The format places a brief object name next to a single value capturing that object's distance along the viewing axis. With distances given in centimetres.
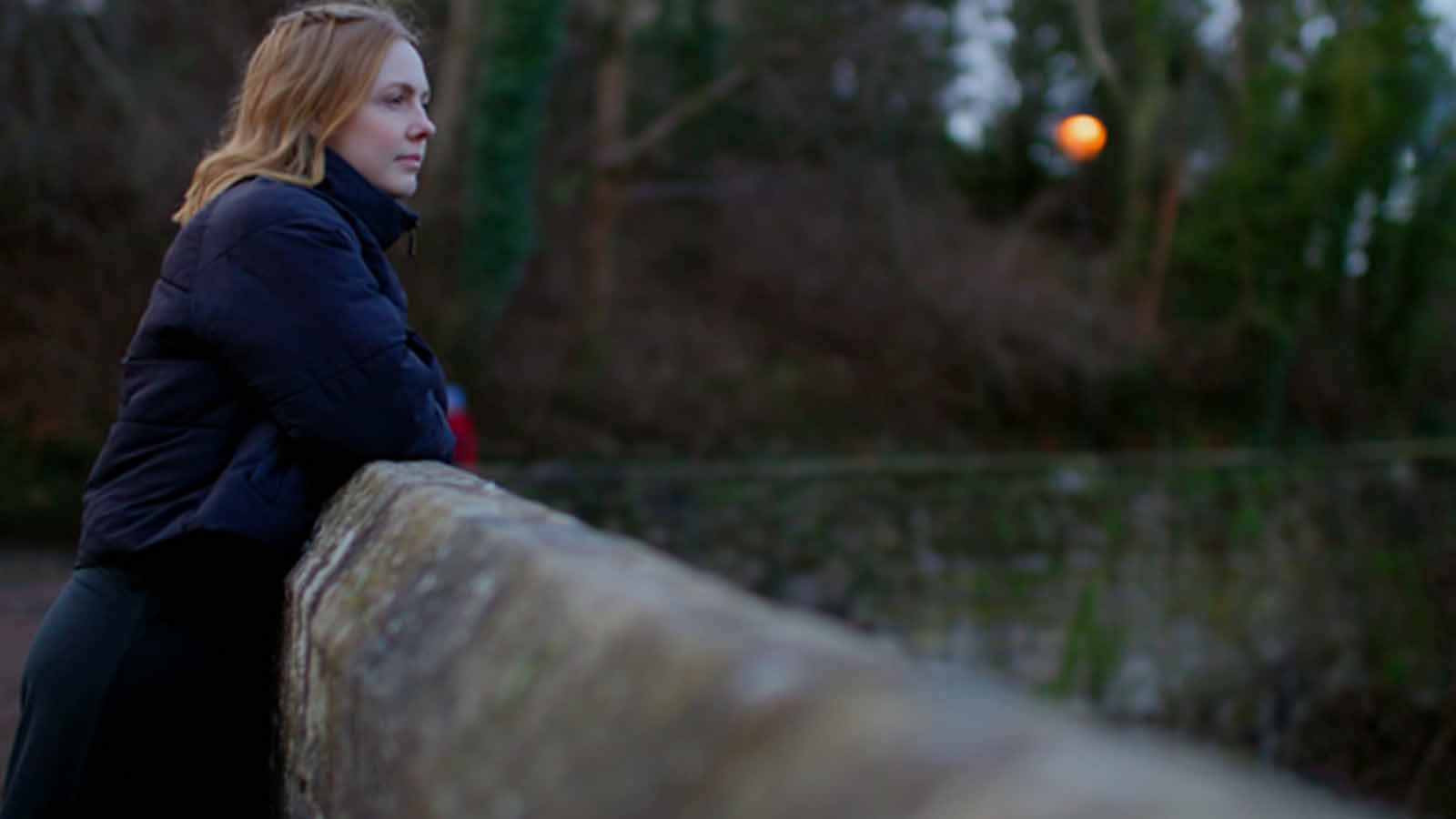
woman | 203
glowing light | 1831
